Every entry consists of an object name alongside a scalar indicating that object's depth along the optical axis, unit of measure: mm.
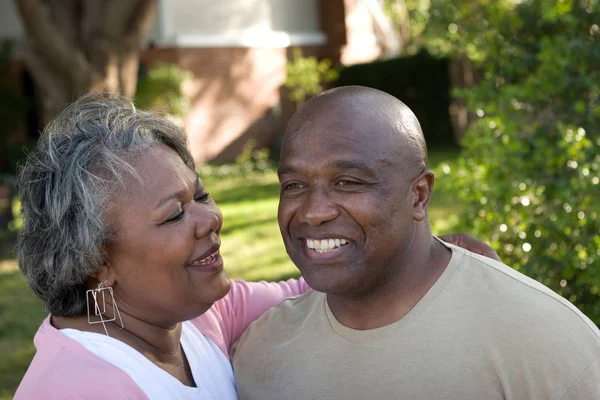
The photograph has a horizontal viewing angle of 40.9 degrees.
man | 2301
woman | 2564
